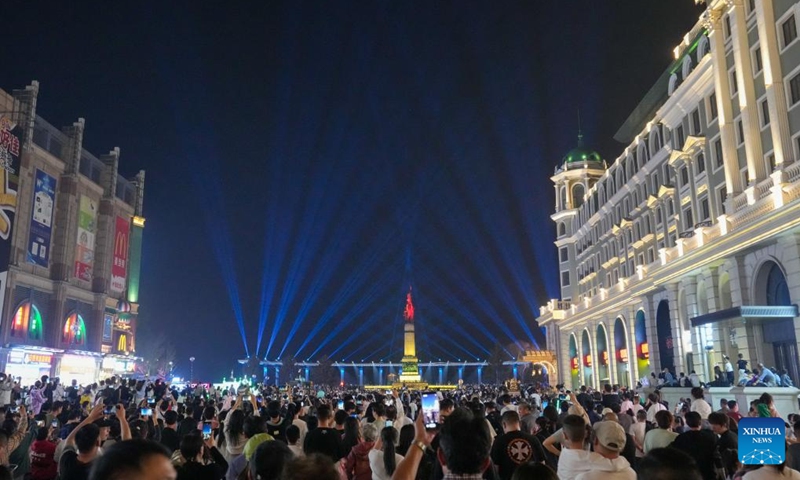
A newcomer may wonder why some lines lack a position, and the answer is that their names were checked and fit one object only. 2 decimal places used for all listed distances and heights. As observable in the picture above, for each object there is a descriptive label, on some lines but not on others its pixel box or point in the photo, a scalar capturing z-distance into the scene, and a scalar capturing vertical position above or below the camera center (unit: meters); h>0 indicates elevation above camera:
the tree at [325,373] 86.12 -0.29
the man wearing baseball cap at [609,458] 5.39 -0.79
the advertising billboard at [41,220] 48.12 +12.10
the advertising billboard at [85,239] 57.53 +12.58
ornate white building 23.81 +8.23
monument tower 75.06 +2.28
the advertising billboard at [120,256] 66.38 +12.65
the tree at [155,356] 87.19 +2.34
